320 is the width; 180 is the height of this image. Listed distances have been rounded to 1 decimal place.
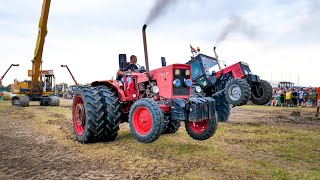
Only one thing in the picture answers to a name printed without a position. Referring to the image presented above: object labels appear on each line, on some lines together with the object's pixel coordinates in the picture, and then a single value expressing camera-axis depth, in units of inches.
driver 290.2
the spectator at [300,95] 991.0
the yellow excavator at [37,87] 759.5
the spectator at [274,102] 1034.1
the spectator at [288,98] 967.6
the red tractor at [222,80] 465.1
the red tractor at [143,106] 222.4
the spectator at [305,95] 994.7
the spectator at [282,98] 1002.8
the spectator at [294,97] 977.9
